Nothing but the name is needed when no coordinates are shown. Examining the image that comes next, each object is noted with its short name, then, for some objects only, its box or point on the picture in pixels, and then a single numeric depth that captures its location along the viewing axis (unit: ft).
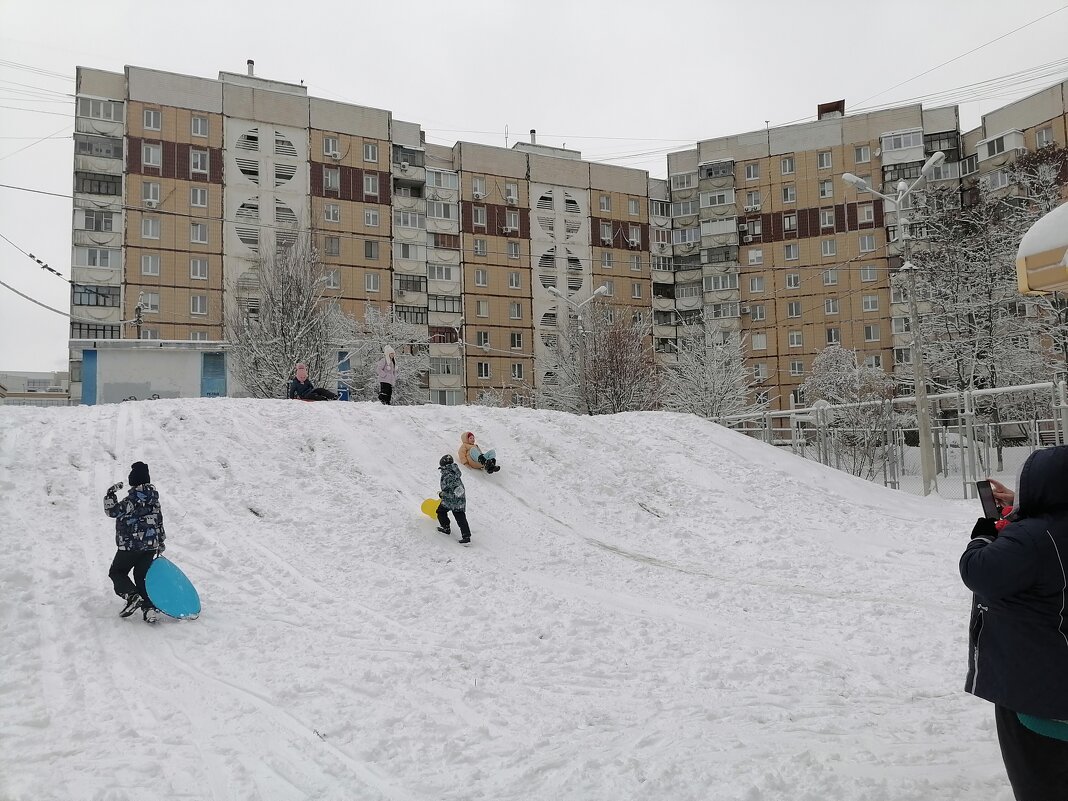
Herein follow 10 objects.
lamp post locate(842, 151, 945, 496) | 59.31
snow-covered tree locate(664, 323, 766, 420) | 124.47
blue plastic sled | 25.03
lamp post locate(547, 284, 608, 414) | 95.71
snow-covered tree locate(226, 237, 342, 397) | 98.27
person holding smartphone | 9.58
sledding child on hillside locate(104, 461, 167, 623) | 25.02
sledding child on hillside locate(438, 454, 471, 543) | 38.55
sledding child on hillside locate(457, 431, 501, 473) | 49.14
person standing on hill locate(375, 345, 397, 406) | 60.90
